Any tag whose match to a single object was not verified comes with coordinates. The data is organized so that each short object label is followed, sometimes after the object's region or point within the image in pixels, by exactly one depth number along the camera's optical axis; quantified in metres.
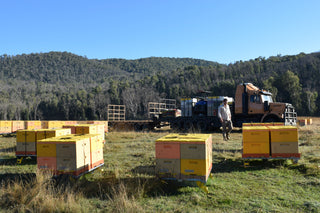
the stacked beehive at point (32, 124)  21.72
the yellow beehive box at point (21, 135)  8.84
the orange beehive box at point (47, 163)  5.81
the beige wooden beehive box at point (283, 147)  6.80
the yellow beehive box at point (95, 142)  6.29
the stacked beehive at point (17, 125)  20.50
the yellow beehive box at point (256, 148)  6.94
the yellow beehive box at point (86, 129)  11.24
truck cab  16.30
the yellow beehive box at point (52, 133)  9.04
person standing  10.38
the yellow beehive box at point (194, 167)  4.87
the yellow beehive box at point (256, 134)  6.96
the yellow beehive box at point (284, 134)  6.79
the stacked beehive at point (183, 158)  4.90
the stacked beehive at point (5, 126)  19.43
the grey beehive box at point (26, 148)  8.70
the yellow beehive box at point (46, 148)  5.86
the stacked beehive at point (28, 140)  8.72
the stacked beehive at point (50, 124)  21.81
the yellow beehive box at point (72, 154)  5.58
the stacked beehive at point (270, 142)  6.81
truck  16.58
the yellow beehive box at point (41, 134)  8.85
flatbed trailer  23.12
